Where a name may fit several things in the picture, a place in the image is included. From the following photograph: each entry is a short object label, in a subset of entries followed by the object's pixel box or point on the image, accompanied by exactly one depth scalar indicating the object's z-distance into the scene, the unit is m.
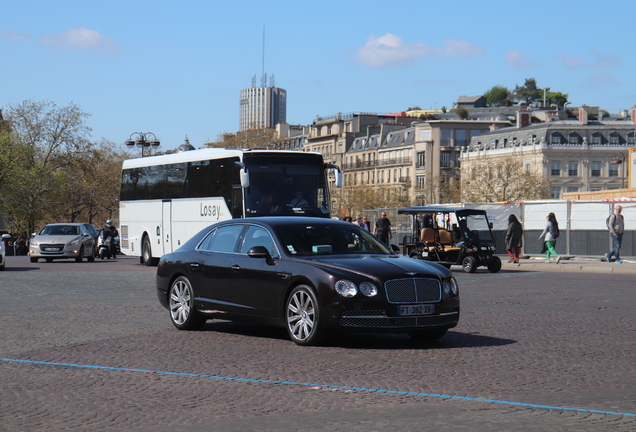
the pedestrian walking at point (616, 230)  32.25
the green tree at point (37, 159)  78.50
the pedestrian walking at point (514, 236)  33.06
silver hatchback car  36.66
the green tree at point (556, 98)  191.55
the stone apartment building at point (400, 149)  134.75
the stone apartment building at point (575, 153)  121.12
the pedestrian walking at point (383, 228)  36.60
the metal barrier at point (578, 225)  34.78
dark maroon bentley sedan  10.71
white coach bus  26.56
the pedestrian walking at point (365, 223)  39.97
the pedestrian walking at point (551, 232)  33.16
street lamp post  54.18
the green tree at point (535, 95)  199.38
